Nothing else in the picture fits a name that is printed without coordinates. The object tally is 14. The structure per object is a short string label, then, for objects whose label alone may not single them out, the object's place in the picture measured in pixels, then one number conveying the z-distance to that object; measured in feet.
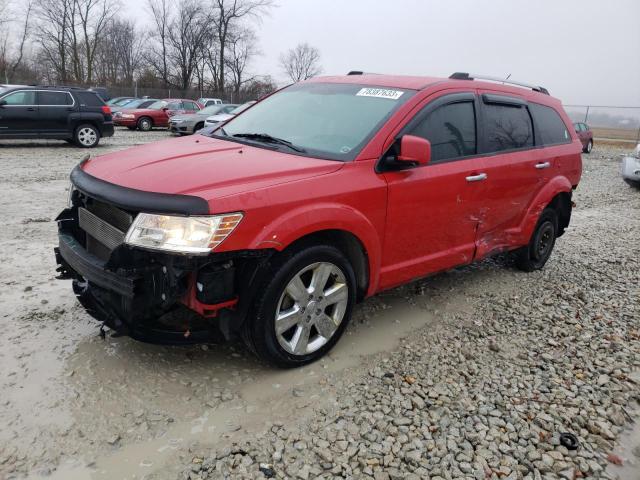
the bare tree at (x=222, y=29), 170.19
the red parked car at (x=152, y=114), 69.41
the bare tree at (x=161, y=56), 179.11
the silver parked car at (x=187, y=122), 62.03
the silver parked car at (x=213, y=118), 58.55
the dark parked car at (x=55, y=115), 41.73
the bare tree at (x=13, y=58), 154.40
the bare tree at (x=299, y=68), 244.01
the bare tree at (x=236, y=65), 176.06
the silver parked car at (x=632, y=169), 36.11
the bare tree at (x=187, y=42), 172.14
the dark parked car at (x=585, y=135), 67.92
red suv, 8.57
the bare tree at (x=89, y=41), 163.73
